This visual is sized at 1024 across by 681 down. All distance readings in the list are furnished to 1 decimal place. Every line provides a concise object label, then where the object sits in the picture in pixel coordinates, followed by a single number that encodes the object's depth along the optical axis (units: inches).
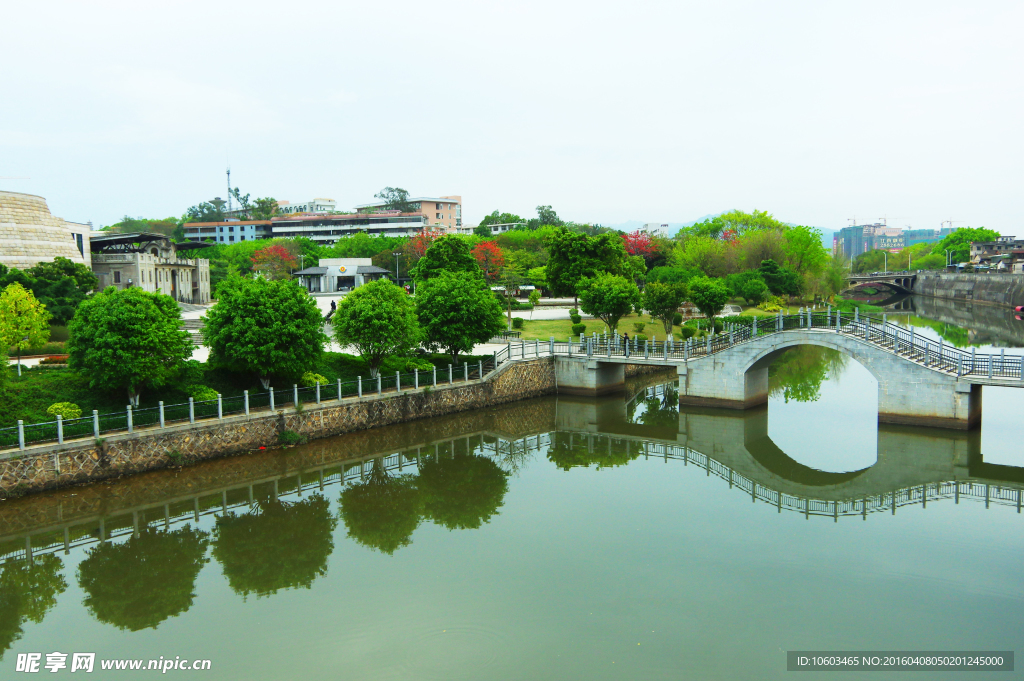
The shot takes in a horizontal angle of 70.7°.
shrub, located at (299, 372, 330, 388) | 1069.8
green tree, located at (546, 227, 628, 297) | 1980.8
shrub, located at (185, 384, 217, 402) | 943.7
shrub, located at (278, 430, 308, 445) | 979.9
